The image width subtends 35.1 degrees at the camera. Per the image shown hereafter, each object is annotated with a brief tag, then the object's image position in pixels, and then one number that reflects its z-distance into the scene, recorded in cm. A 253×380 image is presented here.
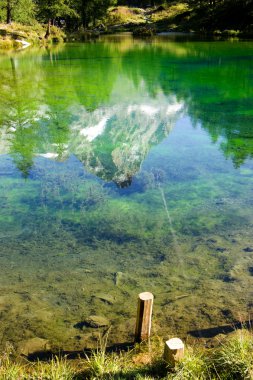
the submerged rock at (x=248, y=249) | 955
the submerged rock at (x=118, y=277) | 855
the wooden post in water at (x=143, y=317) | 570
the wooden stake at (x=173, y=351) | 506
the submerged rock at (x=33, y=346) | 662
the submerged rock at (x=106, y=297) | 793
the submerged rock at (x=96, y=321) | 729
